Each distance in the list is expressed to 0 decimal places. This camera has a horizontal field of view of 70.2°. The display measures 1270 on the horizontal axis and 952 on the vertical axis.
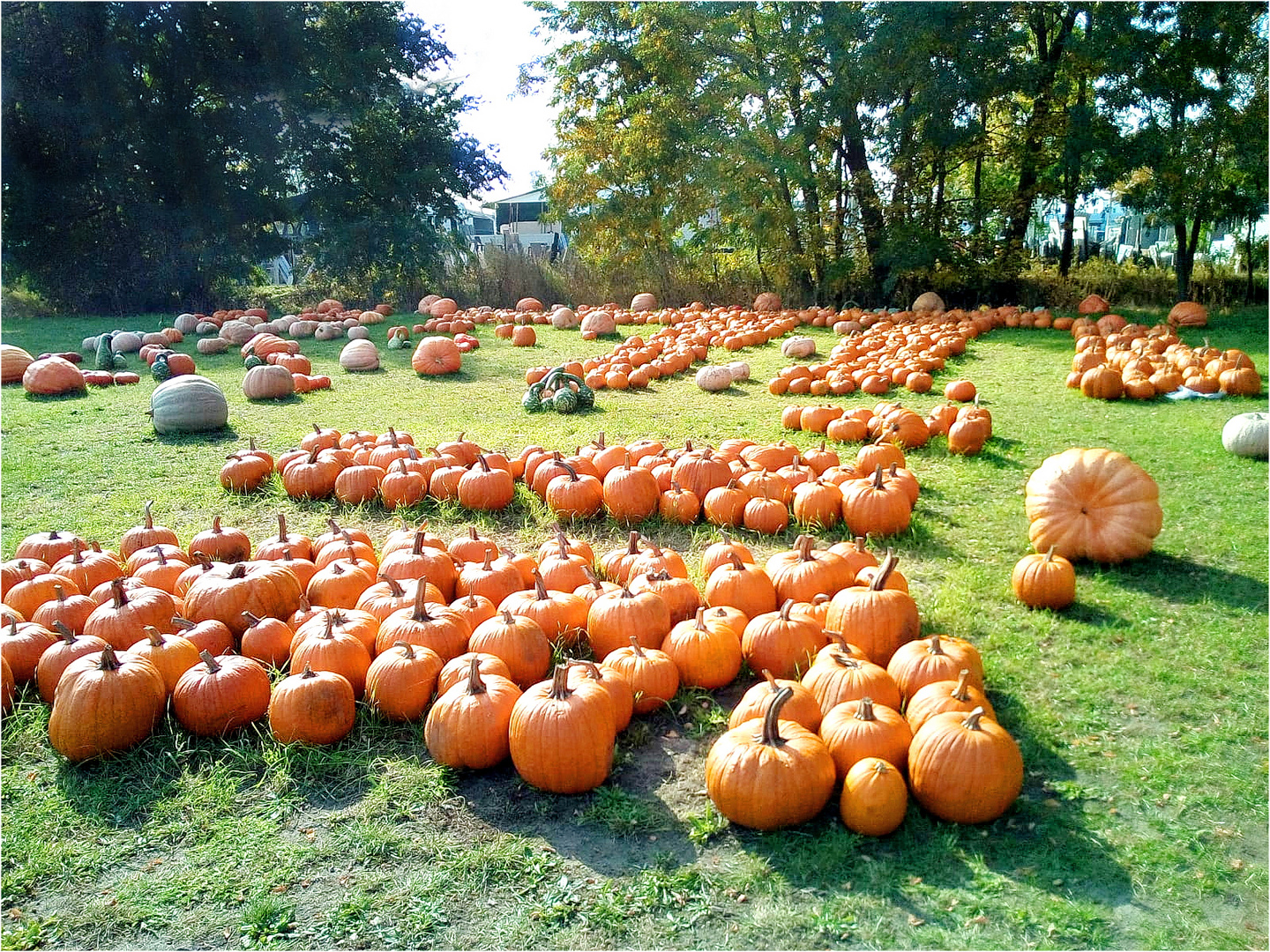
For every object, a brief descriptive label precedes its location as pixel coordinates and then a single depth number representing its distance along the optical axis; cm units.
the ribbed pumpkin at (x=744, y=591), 439
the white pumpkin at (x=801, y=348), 1330
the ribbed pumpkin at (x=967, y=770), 296
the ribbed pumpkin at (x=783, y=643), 394
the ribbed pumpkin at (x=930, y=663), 355
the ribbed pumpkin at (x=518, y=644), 388
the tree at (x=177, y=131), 2133
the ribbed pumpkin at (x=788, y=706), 331
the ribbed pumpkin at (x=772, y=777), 296
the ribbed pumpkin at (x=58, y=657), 385
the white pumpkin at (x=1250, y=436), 700
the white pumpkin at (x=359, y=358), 1338
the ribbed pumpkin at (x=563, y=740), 324
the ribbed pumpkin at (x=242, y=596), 429
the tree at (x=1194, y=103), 1548
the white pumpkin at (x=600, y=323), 1694
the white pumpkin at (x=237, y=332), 1645
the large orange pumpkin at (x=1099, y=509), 506
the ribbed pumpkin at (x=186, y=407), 906
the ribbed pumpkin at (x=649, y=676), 374
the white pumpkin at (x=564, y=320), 1842
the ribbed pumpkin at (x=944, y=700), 324
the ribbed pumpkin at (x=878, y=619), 397
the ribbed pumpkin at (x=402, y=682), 371
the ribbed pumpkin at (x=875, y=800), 295
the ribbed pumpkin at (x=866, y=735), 314
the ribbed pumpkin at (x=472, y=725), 339
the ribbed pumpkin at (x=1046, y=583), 457
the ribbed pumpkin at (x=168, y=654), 381
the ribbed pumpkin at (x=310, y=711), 355
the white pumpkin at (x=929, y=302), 1803
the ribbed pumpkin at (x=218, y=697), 363
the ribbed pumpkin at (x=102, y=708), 352
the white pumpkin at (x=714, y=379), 1107
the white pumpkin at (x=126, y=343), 1573
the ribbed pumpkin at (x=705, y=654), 388
